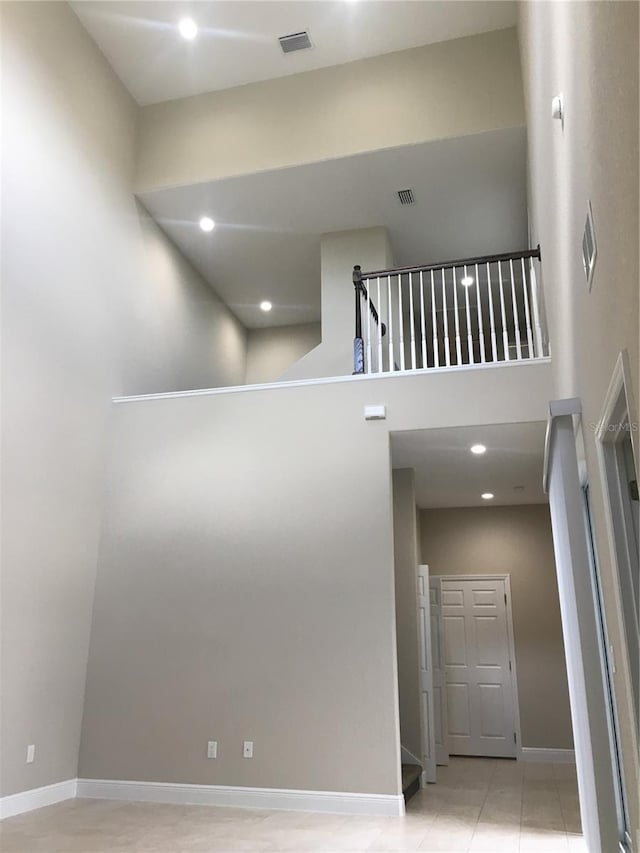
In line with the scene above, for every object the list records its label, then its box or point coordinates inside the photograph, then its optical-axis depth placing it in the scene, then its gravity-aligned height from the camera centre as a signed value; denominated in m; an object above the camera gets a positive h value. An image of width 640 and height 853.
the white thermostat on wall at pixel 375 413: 5.59 +1.80
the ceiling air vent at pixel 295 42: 6.56 +5.67
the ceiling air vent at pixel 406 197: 7.08 +4.51
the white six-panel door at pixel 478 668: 7.79 -0.37
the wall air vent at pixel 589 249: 2.51 +1.46
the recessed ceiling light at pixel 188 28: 6.34 +5.60
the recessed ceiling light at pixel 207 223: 7.49 +4.48
